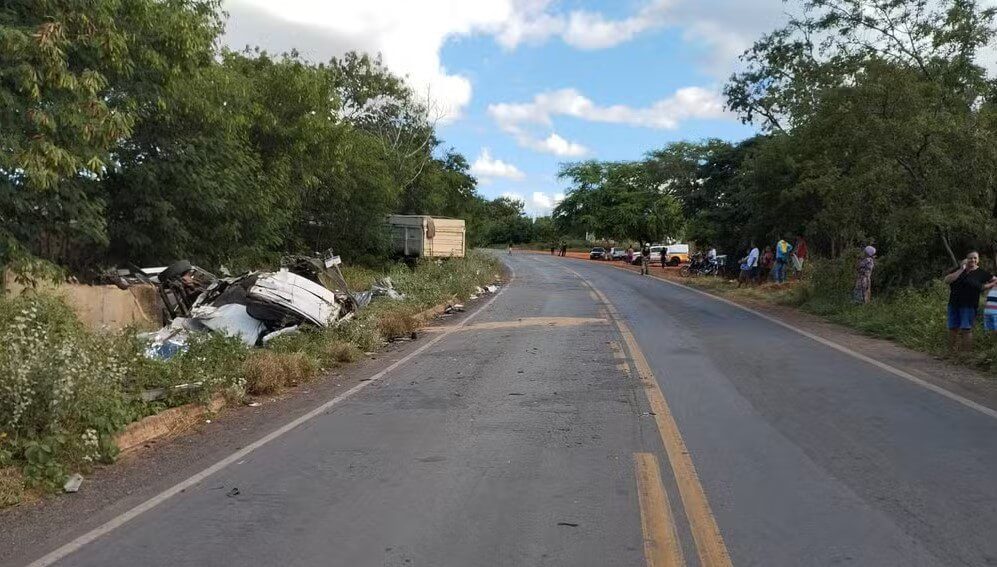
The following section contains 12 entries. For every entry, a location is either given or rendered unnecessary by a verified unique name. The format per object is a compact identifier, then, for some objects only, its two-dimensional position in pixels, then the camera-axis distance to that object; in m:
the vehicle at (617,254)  73.94
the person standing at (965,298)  12.23
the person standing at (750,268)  30.12
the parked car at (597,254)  77.31
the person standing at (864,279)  19.09
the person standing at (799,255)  29.44
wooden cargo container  33.03
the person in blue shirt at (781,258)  28.52
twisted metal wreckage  12.95
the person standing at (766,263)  30.62
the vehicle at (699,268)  39.69
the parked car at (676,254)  60.00
